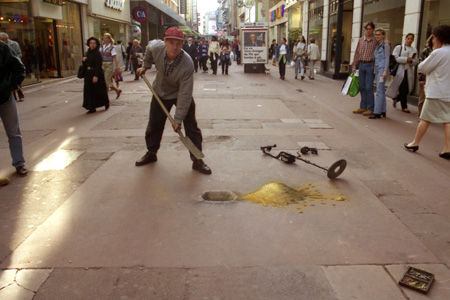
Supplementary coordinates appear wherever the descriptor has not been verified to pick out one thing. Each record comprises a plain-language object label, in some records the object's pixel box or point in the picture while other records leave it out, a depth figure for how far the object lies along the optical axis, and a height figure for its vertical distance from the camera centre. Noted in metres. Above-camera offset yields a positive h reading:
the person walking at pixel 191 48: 21.24 +0.31
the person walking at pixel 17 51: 11.51 +0.09
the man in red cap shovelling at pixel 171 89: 4.77 -0.41
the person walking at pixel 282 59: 17.78 -0.21
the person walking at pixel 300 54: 17.25 -0.02
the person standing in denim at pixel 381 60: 8.37 -0.12
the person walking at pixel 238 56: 31.22 -0.15
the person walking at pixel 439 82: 5.67 -0.38
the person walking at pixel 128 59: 21.56 -0.27
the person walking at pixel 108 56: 11.38 -0.05
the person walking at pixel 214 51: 21.84 +0.13
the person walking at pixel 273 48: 29.23 +0.42
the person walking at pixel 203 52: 23.31 +0.11
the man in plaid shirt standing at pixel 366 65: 8.59 -0.23
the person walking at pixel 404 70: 9.06 -0.35
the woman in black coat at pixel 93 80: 9.29 -0.57
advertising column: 21.94 +0.56
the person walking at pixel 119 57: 13.46 -0.14
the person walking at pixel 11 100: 4.75 -0.52
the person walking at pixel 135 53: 19.92 +0.05
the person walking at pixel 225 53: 20.97 +0.02
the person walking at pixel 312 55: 17.59 -0.05
